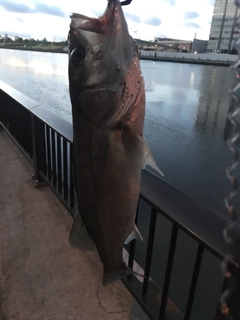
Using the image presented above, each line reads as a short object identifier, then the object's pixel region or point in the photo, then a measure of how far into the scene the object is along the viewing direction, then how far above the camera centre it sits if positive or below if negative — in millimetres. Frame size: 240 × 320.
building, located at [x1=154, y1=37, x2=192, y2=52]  106662 +2427
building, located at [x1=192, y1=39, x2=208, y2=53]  96312 +2027
